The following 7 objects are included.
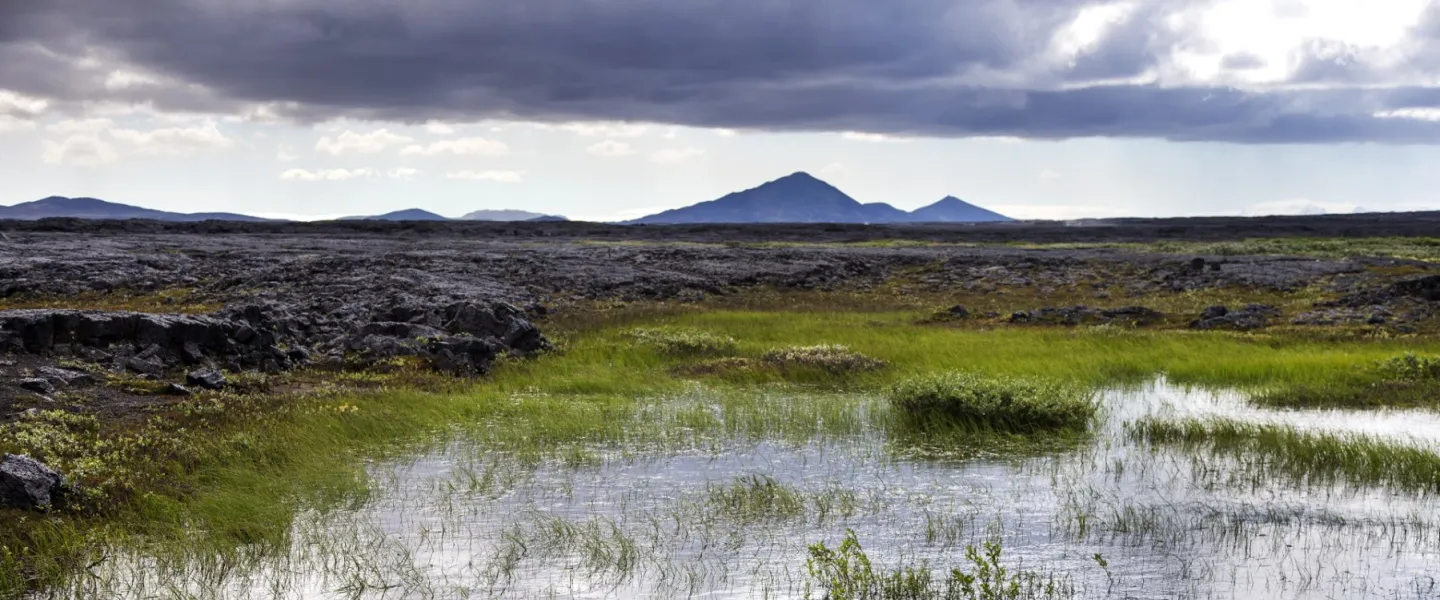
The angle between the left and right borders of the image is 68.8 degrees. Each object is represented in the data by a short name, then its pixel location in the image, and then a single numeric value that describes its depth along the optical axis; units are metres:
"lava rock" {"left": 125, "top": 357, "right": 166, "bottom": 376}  21.97
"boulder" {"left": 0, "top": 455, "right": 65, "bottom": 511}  12.56
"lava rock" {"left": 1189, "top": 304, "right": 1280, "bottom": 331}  36.91
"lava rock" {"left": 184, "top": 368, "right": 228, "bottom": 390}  21.25
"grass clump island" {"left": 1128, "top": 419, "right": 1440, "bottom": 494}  15.17
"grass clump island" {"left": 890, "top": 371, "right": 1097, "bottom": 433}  19.09
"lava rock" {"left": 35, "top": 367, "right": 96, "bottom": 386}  19.83
